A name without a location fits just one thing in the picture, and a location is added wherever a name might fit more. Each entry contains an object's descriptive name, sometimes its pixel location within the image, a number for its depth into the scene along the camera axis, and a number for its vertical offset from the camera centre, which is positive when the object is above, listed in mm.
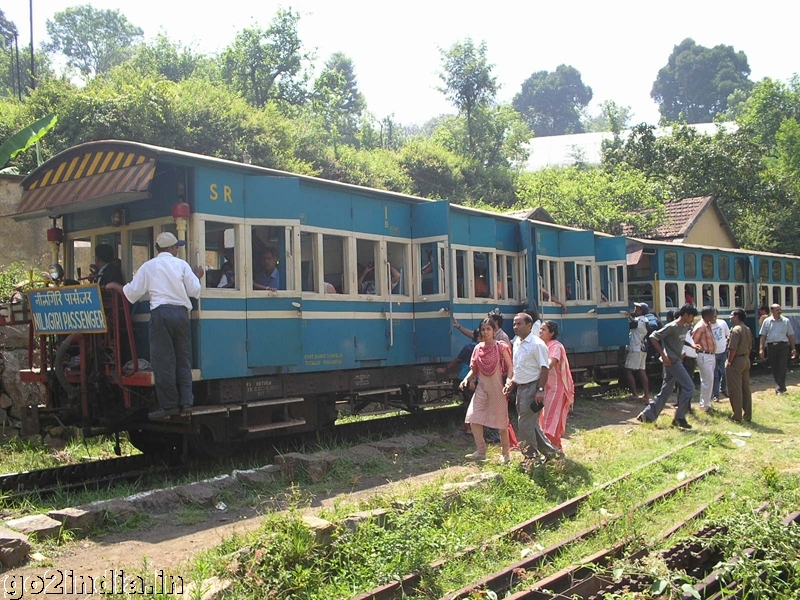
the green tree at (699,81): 98438 +28204
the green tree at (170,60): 51094 +16613
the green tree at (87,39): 76688 +27477
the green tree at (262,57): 46938 +15190
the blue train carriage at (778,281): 21016 +469
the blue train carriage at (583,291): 14000 +229
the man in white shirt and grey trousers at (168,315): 7586 -9
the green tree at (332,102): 49562 +13933
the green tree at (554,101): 110062 +28701
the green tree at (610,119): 48569 +19778
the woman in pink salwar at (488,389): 8562 -908
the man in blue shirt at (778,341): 15141 -827
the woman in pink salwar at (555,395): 8867 -1044
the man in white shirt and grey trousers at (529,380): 8273 -790
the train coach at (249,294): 8312 +204
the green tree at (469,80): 46250 +13522
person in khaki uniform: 11805 -1048
